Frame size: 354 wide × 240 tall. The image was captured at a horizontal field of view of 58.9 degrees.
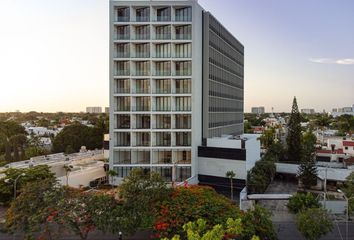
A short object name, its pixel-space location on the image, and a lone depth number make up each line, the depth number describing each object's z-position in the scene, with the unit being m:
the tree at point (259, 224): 18.70
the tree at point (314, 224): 19.33
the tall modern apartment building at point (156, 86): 38.38
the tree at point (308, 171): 37.72
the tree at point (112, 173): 36.00
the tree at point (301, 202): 26.05
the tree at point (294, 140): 50.91
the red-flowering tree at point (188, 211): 18.44
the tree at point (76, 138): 60.69
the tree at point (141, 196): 18.81
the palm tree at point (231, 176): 33.41
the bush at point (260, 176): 35.31
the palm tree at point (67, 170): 34.54
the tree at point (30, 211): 17.97
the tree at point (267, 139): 61.69
